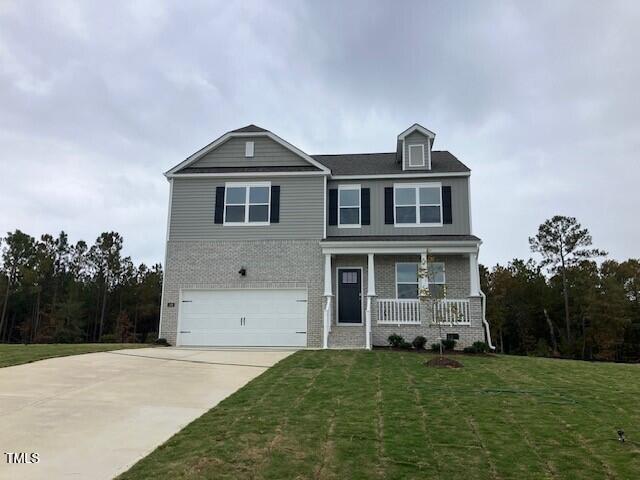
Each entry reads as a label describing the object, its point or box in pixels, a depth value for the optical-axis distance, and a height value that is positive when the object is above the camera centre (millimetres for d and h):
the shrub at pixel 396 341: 14789 -442
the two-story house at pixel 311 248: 15641 +2506
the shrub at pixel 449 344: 14344 -496
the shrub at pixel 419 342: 14766 -479
